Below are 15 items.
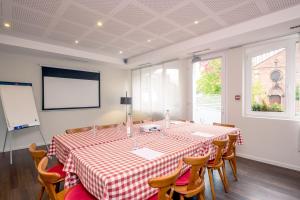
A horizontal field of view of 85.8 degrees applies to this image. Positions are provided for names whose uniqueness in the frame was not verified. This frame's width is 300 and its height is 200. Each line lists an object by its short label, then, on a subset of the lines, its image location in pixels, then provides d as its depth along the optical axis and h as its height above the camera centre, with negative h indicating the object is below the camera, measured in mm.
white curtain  5008 +288
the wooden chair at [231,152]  2357 -832
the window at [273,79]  3125 +392
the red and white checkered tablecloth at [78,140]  1928 -546
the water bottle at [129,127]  2240 -396
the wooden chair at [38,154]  1775 -616
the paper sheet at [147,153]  1513 -547
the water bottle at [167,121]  2979 -416
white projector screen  4711 +320
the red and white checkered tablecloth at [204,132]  2180 -543
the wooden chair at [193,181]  1460 -859
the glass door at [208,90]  4211 +217
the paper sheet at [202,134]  2401 -542
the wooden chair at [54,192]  1274 -854
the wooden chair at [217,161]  2039 -867
